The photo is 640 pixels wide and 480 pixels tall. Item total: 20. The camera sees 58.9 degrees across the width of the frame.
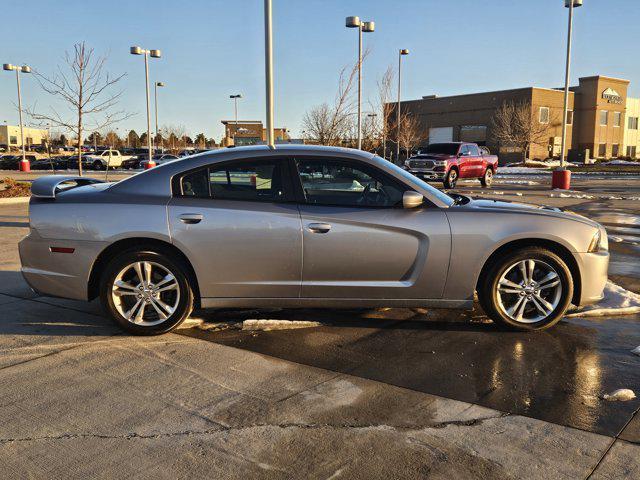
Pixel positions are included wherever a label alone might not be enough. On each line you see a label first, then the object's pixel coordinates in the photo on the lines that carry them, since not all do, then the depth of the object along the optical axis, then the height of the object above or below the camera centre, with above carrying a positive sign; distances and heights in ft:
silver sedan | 15.57 -2.22
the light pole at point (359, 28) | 68.87 +17.12
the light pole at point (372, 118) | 112.55 +9.57
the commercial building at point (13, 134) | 425.28 +21.58
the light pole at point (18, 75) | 117.28 +19.11
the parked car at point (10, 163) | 168.96 -0.09
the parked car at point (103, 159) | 152.05 +1.09
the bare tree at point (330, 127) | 65.82 +5.30
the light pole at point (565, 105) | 72.74 +7.95
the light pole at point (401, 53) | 125.18 +24.64
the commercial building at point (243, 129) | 257.98 +17.16
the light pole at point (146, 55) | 86.53 +17.12
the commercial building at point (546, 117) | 199.31 +18.10
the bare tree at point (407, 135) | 155.78 +8.32
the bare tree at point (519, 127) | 185.37 +13.00
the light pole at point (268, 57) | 37.60 +7.17
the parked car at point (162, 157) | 150.78 +1.75
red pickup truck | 78.12 +0.27
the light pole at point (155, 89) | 150.30 +19.69
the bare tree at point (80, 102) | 55.06 +5.92
